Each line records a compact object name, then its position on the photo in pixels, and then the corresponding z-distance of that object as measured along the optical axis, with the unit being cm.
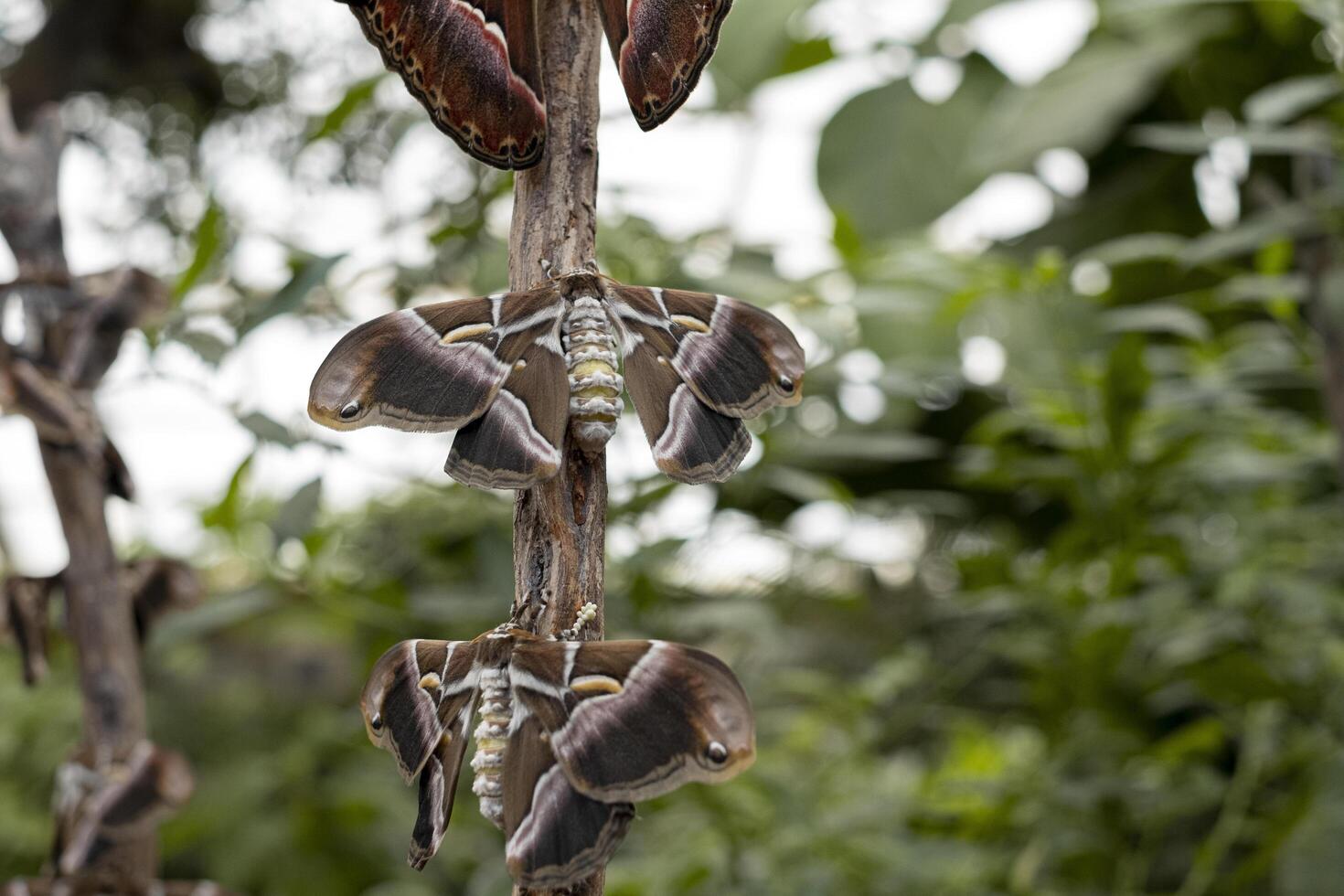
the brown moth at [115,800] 66
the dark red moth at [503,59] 42
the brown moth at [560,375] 42
